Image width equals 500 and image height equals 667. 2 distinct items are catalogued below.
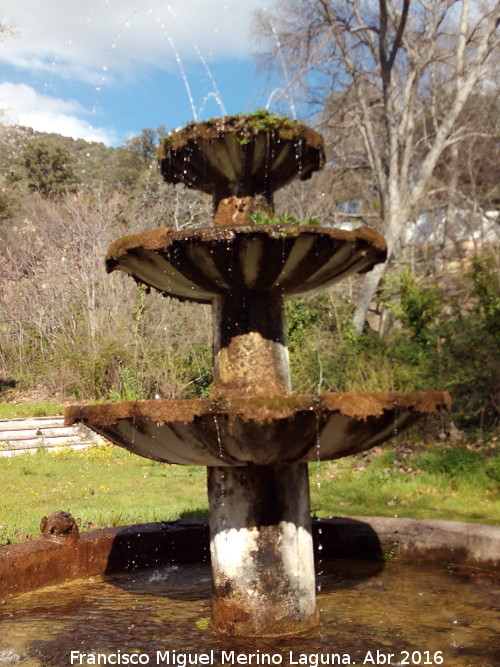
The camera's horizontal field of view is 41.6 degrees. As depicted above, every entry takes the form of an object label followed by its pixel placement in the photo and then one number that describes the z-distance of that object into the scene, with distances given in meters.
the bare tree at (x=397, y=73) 17.80
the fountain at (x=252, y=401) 3.30
